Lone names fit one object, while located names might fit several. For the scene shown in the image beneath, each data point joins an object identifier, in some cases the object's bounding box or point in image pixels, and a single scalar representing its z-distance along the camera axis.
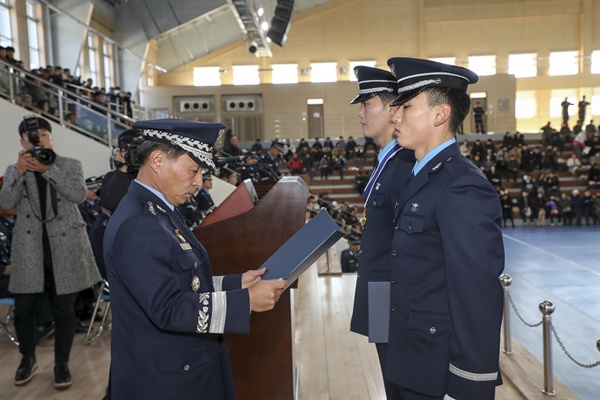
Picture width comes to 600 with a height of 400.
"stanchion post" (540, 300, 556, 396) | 3.28
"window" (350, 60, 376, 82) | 25.05
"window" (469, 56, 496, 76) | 25.10
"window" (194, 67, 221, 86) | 25.42
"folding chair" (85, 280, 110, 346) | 4.05
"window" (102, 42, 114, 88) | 19.17
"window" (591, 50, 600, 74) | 24.61
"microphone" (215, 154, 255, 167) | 2.70
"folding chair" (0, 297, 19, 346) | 3.70
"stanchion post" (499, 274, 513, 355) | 4.05
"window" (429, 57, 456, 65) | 24.95
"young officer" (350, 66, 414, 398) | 2.08
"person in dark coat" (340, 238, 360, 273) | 8.14
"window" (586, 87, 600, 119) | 24.66
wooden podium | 2.43
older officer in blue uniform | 1.43
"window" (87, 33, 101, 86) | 17.60
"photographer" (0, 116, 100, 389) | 3.07
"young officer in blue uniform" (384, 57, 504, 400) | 1.44
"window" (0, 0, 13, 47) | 12.33
